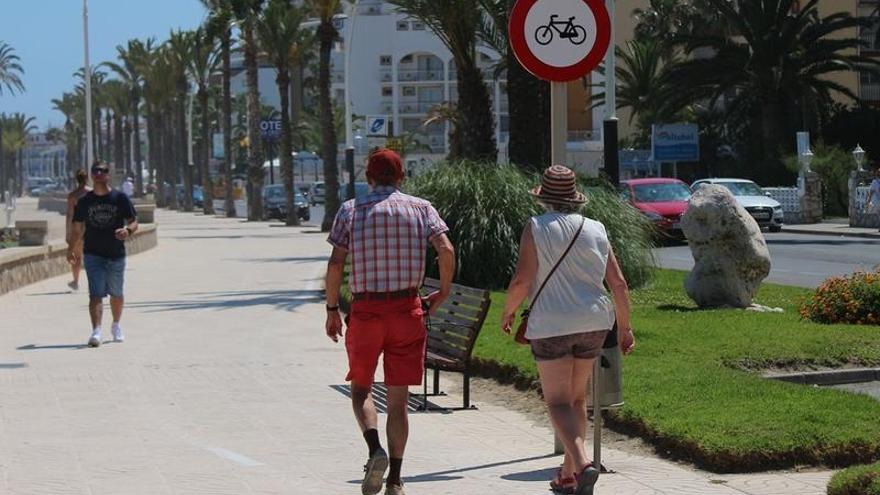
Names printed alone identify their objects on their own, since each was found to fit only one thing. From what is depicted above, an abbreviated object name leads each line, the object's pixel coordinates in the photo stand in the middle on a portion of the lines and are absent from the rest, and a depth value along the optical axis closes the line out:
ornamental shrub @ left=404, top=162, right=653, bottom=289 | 18.94
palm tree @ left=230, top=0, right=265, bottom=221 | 65.75
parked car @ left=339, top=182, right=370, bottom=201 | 62.39
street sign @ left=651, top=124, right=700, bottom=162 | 58.50
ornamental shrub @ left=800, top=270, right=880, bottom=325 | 14.70
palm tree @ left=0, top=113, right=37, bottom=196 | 196.12
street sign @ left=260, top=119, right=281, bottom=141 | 92.12
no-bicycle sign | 9.48
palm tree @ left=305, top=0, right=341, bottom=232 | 49.94
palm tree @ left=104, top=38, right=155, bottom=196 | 105.19
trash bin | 8.35
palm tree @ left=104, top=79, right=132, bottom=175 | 127.25
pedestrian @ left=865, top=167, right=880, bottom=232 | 42.38
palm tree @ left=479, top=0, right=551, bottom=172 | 22.41
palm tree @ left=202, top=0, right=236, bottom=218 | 66.00
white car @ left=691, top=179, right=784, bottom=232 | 42.12
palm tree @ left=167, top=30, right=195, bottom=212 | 92.81
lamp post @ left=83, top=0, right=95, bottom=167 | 54.34
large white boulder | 16.00
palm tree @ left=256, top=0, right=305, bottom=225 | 66.25
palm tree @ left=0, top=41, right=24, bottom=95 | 138.50
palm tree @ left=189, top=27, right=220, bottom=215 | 89.19
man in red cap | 7.83
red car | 35.47
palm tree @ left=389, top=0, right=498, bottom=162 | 24.30
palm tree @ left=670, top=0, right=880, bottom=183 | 53.28
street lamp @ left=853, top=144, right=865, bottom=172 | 47.97
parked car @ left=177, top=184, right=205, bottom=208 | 115.00
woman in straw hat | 7.55
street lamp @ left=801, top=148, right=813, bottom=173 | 49.00
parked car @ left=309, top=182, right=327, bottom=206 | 97.25
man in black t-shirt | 15.49
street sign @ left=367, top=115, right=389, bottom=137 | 42.56
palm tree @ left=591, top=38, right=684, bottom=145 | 69.19
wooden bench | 10.75
